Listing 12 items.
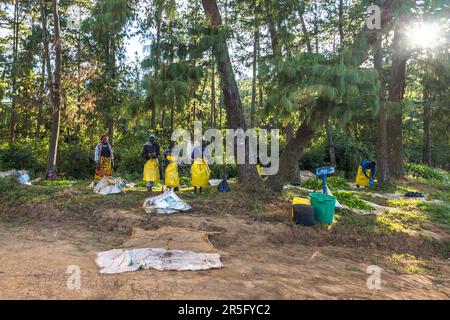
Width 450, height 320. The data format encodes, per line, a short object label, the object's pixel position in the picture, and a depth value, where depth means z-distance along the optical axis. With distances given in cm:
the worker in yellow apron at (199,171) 791
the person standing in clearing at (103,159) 926
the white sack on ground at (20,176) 883
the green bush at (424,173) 1546
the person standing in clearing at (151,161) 821
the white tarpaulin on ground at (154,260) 383
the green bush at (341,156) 1443
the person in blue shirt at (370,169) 1090
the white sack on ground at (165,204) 636
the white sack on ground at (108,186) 780
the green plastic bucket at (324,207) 607
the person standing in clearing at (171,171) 798
